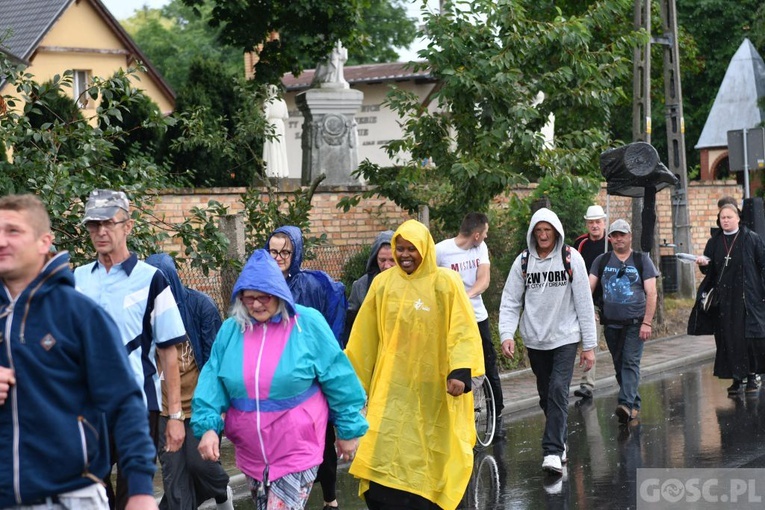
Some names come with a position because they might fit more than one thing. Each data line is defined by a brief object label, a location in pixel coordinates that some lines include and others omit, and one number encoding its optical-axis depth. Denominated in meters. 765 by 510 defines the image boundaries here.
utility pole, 20.62
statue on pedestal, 23.08
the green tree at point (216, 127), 13.95
